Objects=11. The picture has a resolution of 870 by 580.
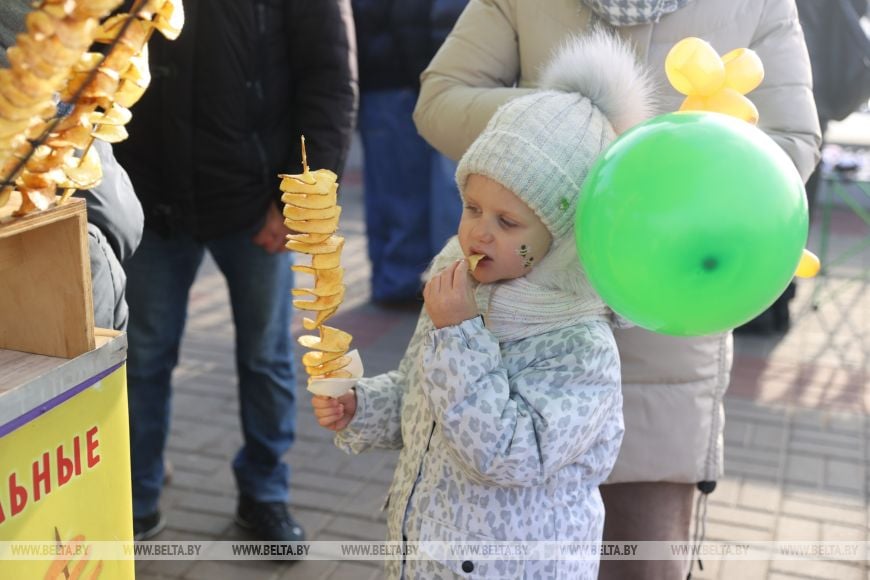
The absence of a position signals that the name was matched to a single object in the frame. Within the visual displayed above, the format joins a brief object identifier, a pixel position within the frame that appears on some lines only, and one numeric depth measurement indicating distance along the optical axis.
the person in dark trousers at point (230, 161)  3.13
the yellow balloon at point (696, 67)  2.35
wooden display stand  2.24
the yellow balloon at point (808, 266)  2.47
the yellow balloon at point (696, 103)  2.37
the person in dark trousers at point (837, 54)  4.87
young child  2.41
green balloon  2.18
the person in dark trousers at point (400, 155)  5.27
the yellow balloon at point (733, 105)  2.35
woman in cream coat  2.65
